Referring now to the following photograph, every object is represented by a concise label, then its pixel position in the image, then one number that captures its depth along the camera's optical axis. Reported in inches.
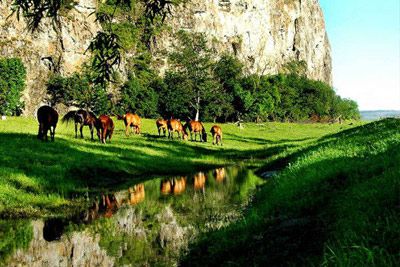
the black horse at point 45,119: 1080.8
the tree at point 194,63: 4335.6
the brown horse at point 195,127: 2014.4
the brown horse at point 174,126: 1983.3
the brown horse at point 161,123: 2100.1
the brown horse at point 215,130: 2065.3
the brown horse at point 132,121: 1925.4
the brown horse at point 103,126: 1334.9
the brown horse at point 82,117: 1355.8
